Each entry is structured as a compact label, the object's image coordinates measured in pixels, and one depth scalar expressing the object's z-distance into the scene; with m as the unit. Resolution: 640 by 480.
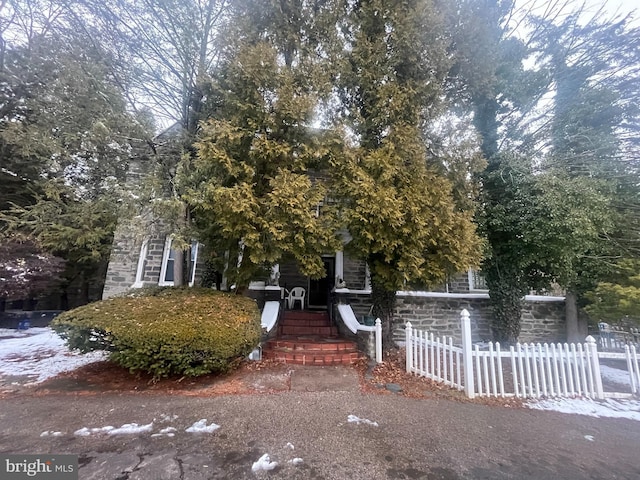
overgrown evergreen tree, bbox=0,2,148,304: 6.07
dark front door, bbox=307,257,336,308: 11.11
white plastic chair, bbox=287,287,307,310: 10.32
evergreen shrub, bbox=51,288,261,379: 4.75
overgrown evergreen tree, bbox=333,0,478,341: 5.80
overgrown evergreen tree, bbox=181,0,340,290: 5.57
